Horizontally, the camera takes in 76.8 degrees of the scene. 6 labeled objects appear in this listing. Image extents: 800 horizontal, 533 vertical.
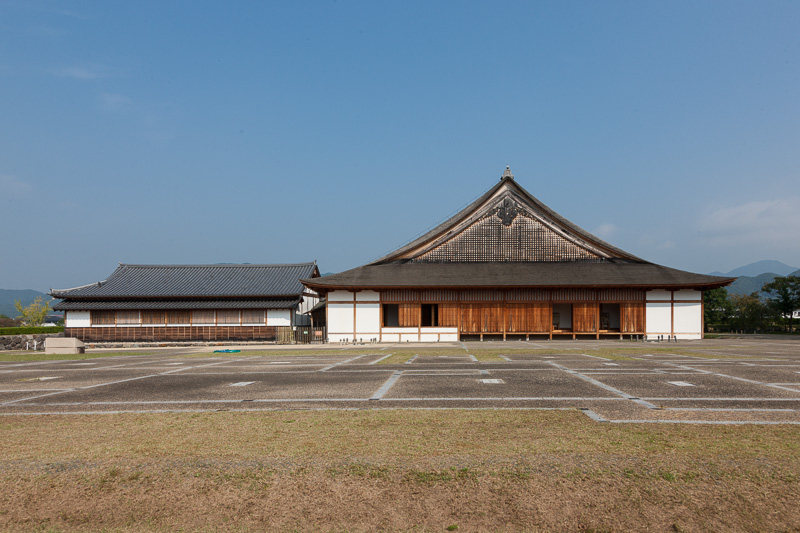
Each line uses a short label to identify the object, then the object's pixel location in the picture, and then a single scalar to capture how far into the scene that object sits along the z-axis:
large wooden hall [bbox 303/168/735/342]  33.75
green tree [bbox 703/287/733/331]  59.91
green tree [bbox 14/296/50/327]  66.06
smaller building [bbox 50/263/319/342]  40.09
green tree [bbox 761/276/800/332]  47.91
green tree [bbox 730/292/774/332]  50.12
